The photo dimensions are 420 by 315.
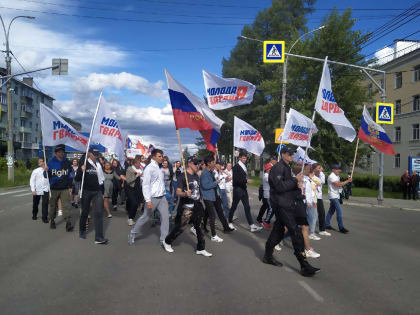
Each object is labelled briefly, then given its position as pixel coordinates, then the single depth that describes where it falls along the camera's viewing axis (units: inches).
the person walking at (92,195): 284.5
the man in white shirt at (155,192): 264.7
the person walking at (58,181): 343.0
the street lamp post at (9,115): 936.7
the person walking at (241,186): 347.3
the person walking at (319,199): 320.2
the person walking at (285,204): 207.9
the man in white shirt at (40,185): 382.6
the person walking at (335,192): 338.0
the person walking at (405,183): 791.7
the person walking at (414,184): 788.0
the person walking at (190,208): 252.3
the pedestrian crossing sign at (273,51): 589.3
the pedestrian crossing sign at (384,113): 631.2
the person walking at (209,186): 283.4
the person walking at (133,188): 382.3
